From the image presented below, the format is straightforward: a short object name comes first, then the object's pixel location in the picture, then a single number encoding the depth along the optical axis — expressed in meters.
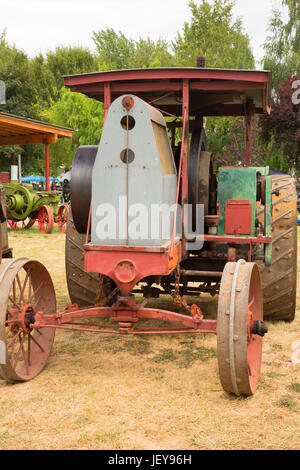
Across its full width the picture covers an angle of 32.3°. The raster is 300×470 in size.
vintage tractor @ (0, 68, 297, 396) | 3.33
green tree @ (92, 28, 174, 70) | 39.81
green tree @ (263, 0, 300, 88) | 27.23
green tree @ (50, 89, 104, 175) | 23.08
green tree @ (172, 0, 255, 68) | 25.78
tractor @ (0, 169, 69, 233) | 13.78
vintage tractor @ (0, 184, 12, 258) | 5.23
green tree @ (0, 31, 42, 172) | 24.78
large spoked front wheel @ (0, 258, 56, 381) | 3.26
